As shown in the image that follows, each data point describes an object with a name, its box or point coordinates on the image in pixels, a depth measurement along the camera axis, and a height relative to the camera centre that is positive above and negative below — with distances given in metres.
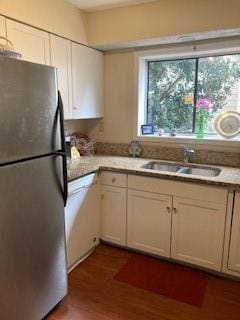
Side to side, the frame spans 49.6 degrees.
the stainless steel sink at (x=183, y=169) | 2.58 -0.56
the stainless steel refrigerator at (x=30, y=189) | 1.40 -0.46
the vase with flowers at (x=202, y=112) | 2.76 +0.02
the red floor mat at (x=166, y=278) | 2.06 -1.40
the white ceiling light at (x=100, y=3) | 2.38 +1.02
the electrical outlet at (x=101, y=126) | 3.20 -0.16
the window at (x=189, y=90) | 2.69 +0.26
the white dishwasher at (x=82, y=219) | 2.23 -0.97
